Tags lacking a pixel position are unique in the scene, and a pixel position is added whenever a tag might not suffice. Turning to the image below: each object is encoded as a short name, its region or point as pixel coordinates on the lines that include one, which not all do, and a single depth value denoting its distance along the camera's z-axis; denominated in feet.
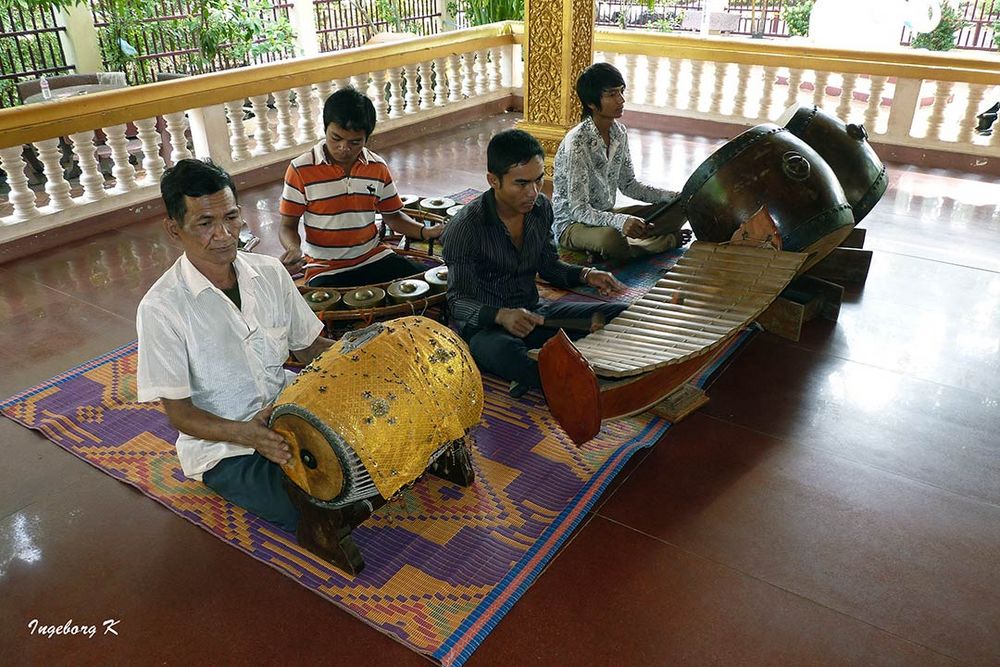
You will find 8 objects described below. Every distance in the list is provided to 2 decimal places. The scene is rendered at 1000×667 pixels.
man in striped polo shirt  10.94
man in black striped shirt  9.66
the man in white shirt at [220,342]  7.16
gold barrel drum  6.71
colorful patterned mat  7.28
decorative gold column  17.99
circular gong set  10.50
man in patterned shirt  13.32
